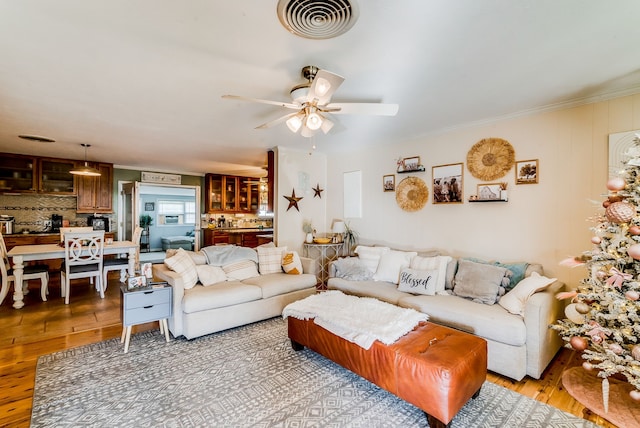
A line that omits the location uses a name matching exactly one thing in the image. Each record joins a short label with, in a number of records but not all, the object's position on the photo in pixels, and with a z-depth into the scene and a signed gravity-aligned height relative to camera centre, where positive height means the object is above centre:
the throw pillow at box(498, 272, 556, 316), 2.52 -0.72
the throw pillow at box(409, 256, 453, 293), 3.30 -0.63
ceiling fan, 2.12 +0.81
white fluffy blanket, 2.14 -0.87
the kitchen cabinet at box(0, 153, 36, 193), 5.43 +0.74
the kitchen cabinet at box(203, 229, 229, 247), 7.46 -0.64
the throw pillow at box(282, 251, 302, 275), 4.05 -0.74
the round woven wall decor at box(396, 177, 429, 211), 4.14 +0.27
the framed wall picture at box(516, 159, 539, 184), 3.14 +0.44
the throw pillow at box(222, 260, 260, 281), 3.73 -0.76
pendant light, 4.85 +0.70
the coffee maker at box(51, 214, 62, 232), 6.05 -0.21
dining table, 3.93 -0.61
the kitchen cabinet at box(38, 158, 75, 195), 5.73 +0.73
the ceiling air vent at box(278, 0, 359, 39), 1.46 +1.04
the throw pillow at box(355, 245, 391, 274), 4.00 -0.61
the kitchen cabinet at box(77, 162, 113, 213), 6.20 +0.45
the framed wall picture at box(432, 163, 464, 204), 3.75 +0.38
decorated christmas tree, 1.90 -0.53
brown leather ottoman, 1.73 -1.02
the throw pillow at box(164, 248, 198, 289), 3.27 -0.63
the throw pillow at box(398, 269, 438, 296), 3.20 -0.78
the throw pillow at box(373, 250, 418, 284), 3.71 -0.68
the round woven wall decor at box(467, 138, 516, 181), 3.34 +0.64
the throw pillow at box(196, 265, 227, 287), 3.43 -0.76
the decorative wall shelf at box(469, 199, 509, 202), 3.31 +0.14
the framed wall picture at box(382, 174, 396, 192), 4.53 +0.47
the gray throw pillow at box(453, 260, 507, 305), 2.84 -0.72
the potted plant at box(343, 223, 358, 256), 5.02 -0.47
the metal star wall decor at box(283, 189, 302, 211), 4.96 +0.22
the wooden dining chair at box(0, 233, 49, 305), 3.89 -0.89
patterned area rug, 1.88 -1.34
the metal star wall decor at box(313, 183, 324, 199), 5.38 +0.39
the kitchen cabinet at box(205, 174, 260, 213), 8.00 +0.52
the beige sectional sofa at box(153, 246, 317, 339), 3.03 -0.93
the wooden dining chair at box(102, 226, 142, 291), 4.66 -0.85
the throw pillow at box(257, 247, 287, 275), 4.06 -0.67
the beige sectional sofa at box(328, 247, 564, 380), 2.33 -0.89
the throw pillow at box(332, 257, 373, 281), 3.83 -0.77
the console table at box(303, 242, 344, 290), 5.13 -0.76
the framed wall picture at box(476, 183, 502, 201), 3.38 +0.25
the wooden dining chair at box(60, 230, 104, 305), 4.20 -0.69
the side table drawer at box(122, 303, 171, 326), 2.75 -0.99
